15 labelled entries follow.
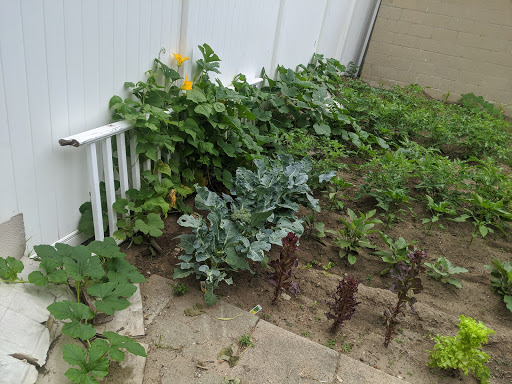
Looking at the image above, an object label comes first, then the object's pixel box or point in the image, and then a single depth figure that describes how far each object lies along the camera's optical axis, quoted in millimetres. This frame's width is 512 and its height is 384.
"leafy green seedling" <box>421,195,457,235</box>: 3685
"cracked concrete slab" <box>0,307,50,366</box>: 1807
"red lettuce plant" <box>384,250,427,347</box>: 2316
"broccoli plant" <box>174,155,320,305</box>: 2613
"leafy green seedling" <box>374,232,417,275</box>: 3078
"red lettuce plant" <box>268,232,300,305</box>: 2484
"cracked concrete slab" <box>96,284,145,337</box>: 2250
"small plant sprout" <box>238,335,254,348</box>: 2289
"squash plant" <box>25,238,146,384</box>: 1764
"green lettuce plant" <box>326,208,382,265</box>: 3215
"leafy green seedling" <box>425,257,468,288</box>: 2982
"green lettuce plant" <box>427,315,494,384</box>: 2162
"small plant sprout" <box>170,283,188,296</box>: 2594
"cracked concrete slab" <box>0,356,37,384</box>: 1688
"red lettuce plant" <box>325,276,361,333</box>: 2344
